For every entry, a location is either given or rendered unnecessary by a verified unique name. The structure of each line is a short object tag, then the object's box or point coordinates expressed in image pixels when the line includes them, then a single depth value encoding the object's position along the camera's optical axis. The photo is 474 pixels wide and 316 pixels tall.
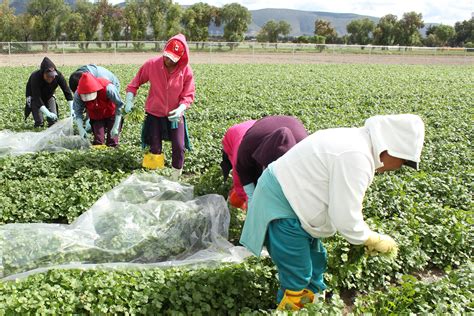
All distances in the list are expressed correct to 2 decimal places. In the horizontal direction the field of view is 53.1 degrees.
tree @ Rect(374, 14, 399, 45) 62.69
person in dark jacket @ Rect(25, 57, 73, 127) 6.94
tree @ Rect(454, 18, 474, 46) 73.31
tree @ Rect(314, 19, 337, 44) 77.11
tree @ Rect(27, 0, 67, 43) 47.75
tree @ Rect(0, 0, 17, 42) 45.94
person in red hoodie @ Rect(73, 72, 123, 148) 5.84
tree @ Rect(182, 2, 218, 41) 55.09
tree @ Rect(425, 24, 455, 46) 69.88
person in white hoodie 2.46
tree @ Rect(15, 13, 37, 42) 46.69
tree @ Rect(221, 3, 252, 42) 57.62
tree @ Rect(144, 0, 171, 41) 50.53
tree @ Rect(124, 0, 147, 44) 50.38
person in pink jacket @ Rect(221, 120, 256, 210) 4.14
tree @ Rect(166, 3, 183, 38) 50.84
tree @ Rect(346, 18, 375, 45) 71.62
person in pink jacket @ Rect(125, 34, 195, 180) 5.14
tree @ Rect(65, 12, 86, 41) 50.88
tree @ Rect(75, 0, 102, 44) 52.88
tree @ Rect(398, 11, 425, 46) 62.06
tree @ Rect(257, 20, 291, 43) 73.94
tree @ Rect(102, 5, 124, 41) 52.12
